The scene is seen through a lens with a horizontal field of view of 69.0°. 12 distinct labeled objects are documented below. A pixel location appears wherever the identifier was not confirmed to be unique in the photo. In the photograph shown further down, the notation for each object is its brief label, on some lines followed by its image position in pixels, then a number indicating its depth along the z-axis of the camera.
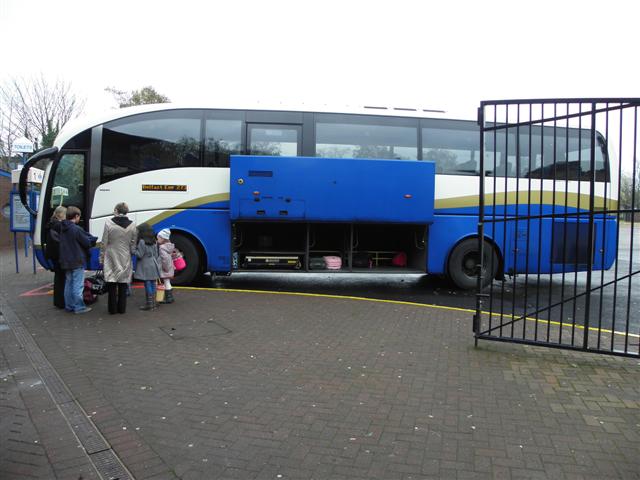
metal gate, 4.84
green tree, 31.89
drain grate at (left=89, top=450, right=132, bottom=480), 2.93
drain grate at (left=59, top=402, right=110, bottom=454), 3.27
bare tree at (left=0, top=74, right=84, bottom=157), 30.05
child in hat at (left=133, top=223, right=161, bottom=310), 7.25
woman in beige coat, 6.87
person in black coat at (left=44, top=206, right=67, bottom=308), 6.99
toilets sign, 12.70
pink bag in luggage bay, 9.72
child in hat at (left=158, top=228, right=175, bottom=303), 7.65
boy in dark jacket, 6.94
